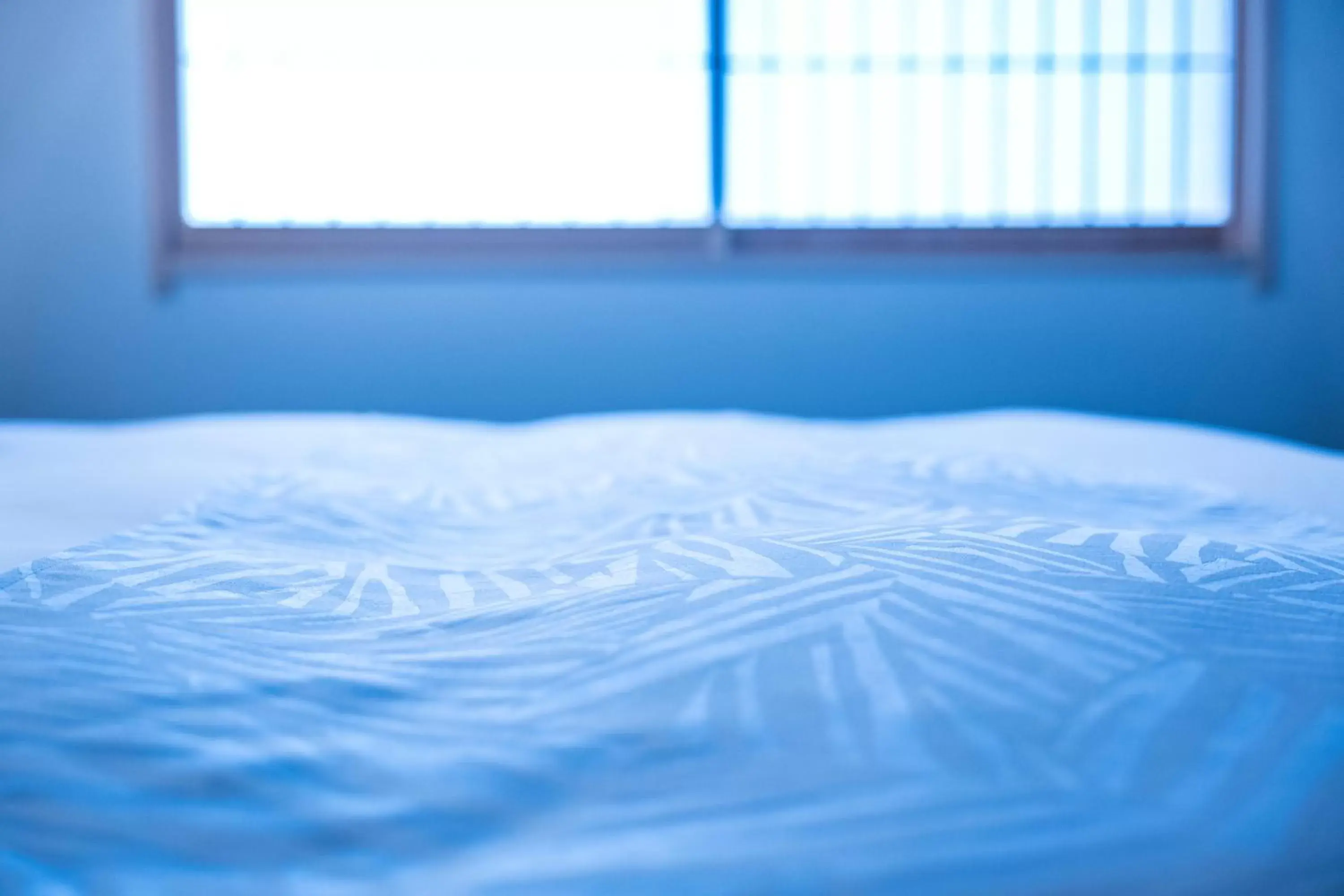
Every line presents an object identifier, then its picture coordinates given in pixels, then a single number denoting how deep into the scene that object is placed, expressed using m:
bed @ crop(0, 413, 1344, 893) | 0.31
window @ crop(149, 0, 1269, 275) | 2.32
